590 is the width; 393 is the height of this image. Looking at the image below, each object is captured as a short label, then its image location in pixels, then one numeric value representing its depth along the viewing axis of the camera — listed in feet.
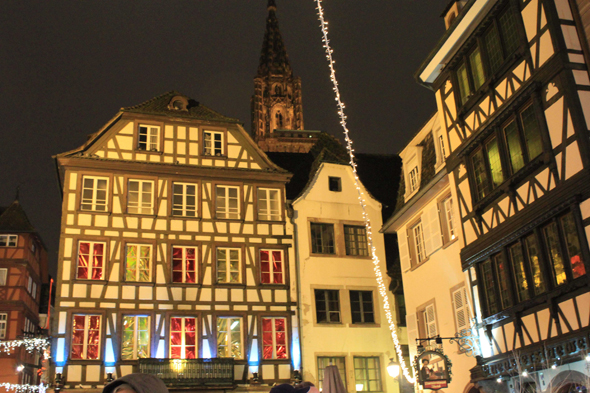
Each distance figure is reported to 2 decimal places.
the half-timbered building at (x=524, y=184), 41.16
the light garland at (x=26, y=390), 69.72
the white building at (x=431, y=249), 58.34
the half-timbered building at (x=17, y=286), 120.16
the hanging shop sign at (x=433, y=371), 54.29
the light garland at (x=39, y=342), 74.87
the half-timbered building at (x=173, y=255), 72.95
